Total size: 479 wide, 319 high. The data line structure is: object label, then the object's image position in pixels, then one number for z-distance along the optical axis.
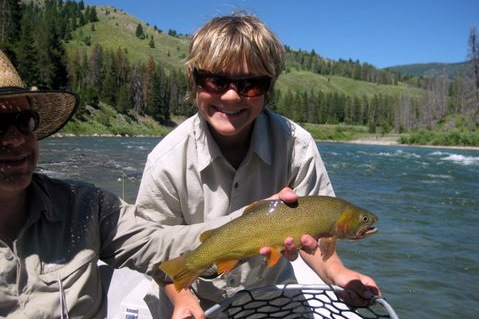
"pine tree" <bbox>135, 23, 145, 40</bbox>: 189.75
